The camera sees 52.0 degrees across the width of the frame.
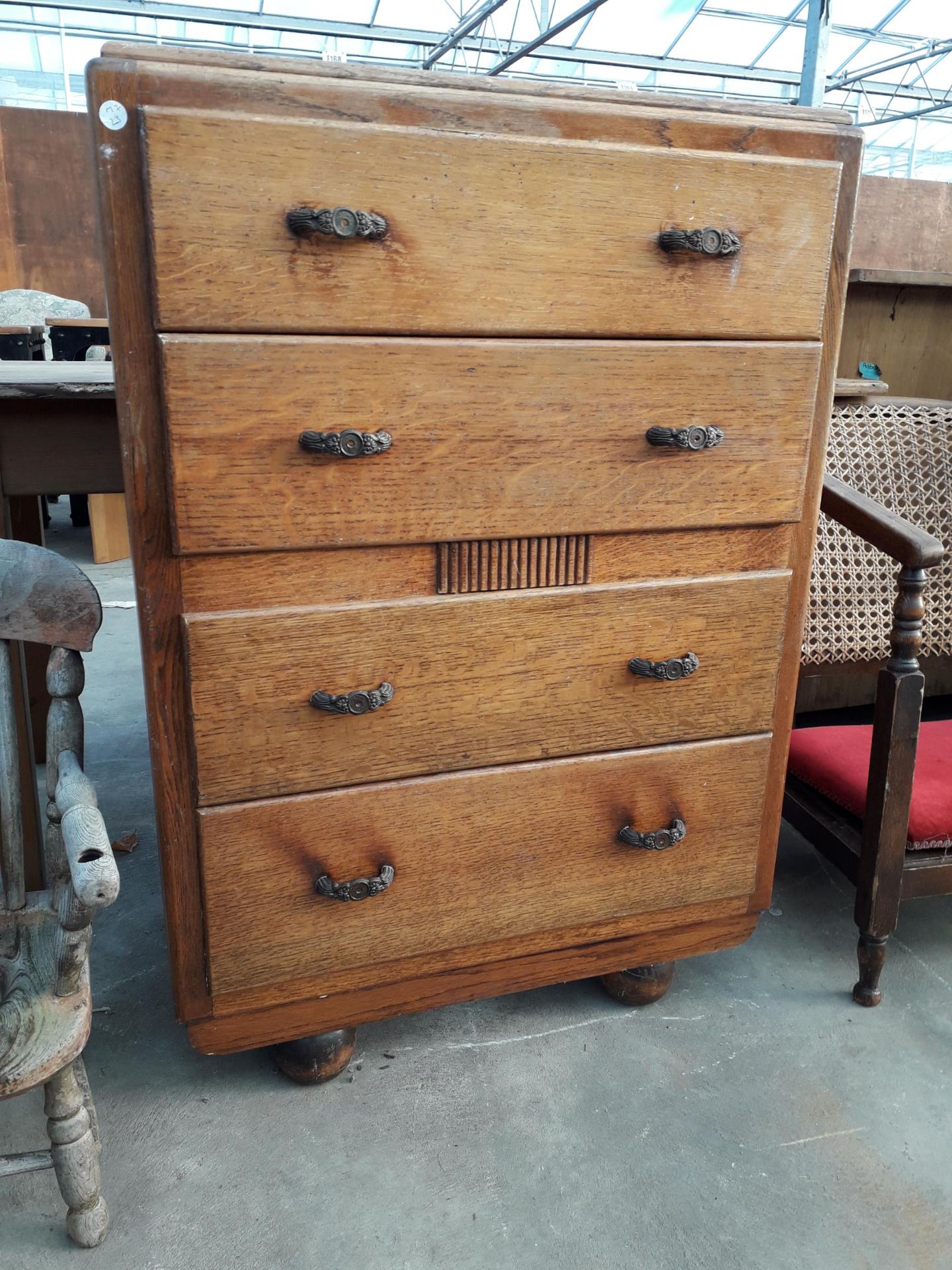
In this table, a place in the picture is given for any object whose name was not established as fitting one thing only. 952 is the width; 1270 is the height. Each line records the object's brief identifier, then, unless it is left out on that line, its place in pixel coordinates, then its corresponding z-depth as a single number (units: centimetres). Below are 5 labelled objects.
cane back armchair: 148
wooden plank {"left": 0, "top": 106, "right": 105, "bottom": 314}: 894
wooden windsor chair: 102
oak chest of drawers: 103
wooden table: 154
